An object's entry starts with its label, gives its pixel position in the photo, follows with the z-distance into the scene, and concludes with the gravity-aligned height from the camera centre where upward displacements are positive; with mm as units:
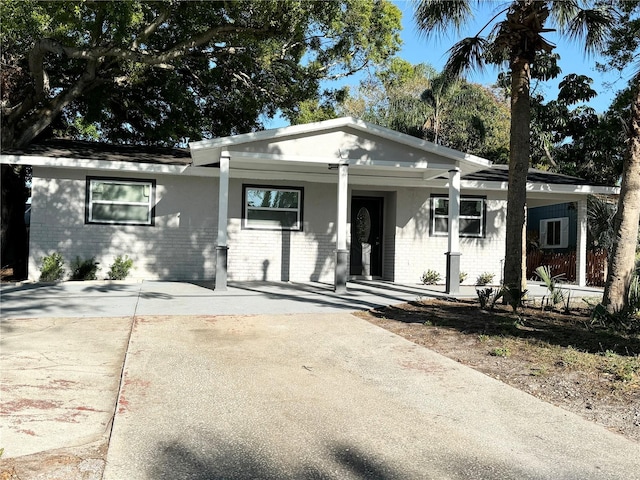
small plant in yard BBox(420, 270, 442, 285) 15055 -934
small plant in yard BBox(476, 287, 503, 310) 9352 -930
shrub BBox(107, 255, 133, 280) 13570 -802
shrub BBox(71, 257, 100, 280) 13297 -817
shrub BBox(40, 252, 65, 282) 13008 -811
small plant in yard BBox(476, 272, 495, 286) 15445 -942
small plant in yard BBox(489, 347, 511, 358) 6329 -1257
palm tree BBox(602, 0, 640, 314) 8008 +274
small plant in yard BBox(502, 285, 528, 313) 8953 -823
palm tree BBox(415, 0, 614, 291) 9820 +3812
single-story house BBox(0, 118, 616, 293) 12398 +968
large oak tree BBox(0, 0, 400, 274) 13180 +5204
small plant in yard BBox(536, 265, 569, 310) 9352 -774
